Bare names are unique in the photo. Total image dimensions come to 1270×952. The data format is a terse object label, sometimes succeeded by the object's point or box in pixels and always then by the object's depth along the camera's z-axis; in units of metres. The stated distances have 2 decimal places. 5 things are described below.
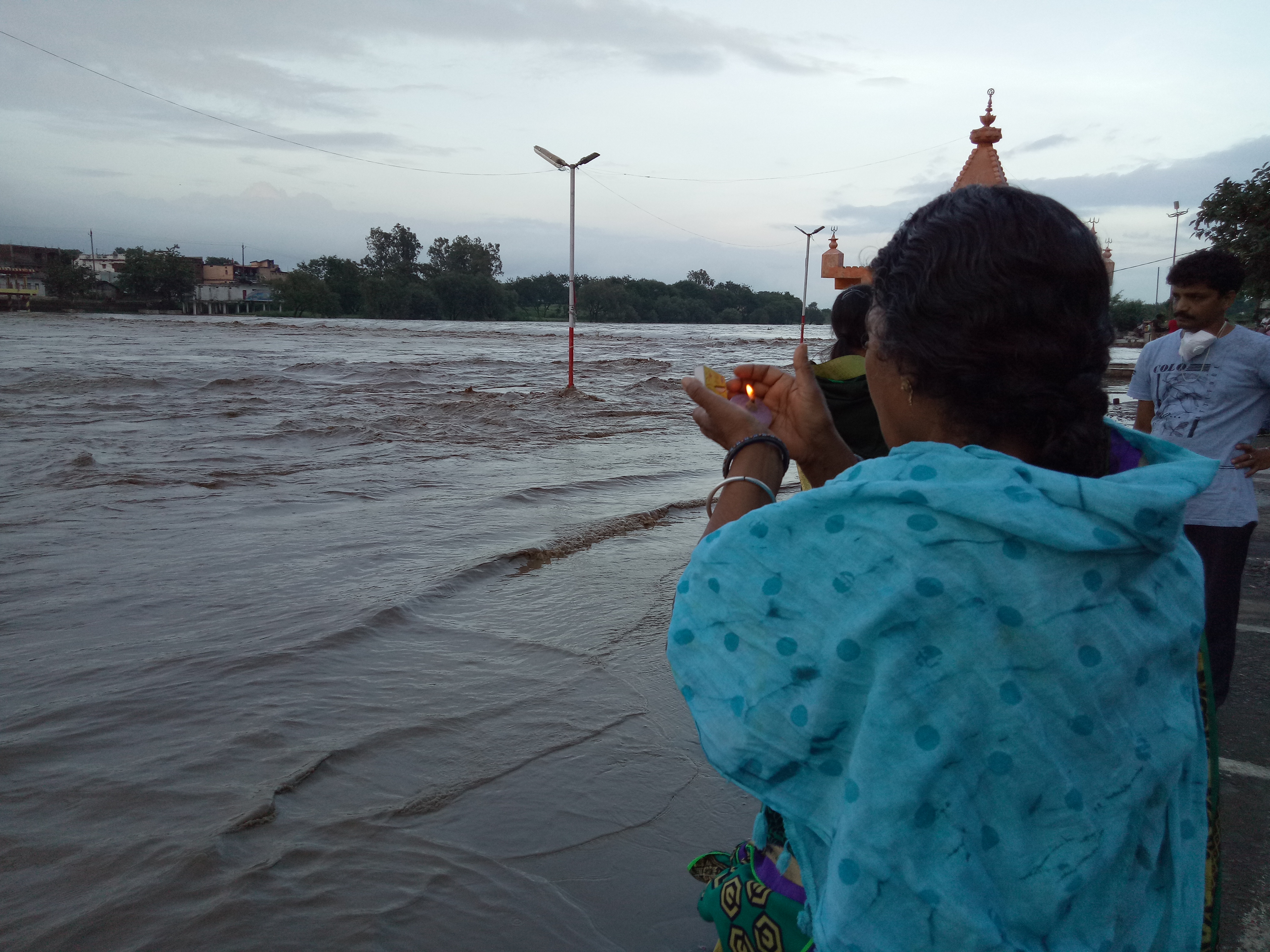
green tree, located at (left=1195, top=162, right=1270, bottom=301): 12.59
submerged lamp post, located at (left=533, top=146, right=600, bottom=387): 22.02
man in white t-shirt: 3.46
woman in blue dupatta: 0.95
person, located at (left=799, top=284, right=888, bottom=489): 1.92
